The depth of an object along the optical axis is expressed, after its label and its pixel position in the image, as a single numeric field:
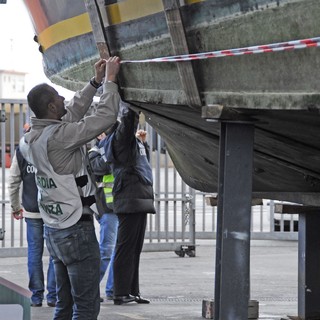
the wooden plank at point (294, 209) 10.29
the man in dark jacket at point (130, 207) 12.25
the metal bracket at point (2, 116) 15.76
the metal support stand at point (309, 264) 10.49
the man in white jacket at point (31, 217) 12.51
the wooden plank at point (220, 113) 6.81
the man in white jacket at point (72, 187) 7.88
